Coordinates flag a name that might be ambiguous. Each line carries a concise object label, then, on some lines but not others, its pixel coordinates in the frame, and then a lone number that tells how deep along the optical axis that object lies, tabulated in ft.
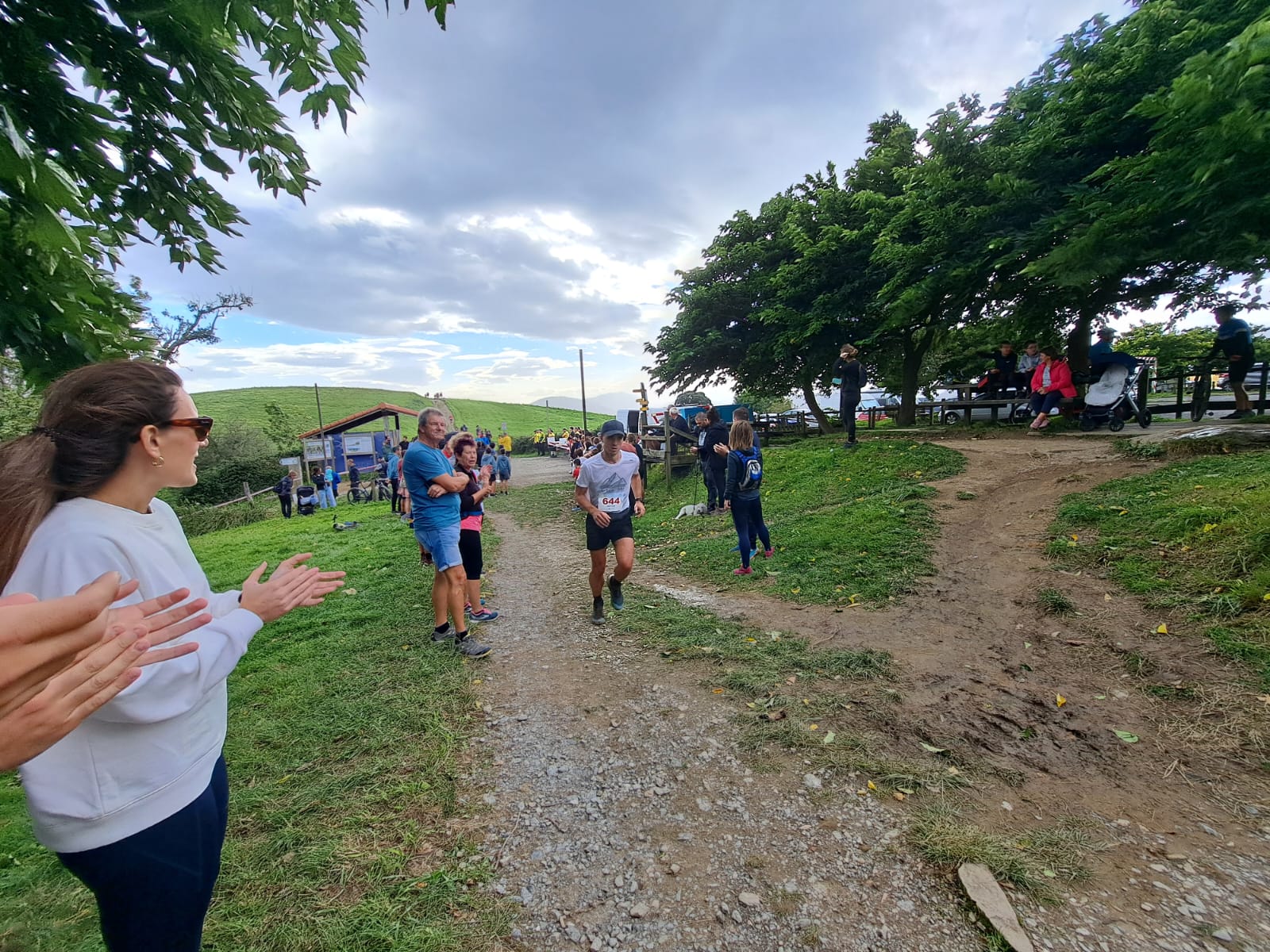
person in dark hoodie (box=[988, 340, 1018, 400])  49.32
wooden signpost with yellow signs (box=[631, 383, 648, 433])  65.77
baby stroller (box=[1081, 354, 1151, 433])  36.83
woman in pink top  19.63
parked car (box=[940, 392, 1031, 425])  47.62
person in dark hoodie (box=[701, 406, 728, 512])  37.14
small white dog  41.09
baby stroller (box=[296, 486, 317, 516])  72.69
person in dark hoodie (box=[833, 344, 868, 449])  38.81
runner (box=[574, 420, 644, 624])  19.16
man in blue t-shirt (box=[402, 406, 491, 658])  16.26
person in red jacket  40.47
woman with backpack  23.77
